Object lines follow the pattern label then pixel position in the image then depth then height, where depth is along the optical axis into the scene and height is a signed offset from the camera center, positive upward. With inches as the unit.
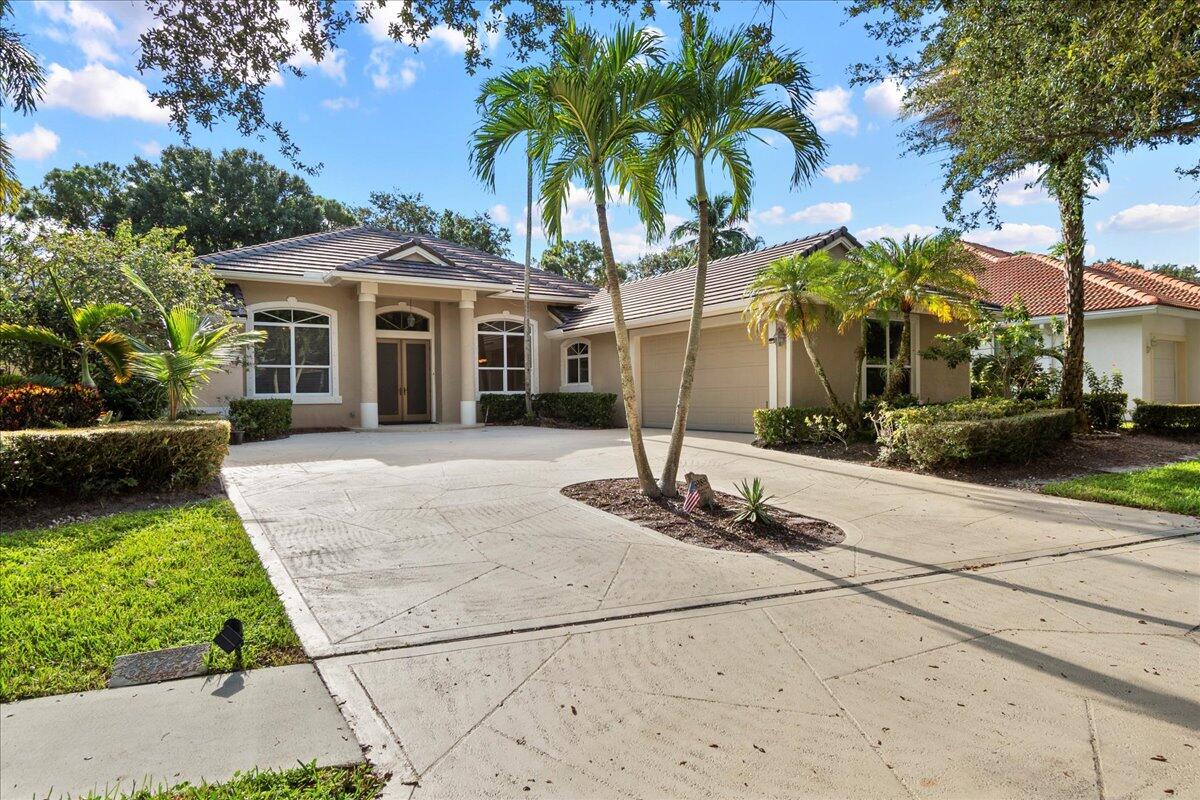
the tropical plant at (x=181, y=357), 306.7 +16.6
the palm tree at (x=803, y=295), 465.4 +72.4
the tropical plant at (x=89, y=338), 318.0 +27.1
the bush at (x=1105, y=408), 575.8 -15.4
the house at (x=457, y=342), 587.5 +52.2
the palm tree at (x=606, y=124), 256.8 +116.5
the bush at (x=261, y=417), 512.4 -22.3
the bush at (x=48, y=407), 291.3 -8.1
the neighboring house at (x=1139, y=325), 717.9 +78.5
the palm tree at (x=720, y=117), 256.5 +118.5
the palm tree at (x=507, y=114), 268.1 +122.6
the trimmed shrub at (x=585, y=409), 665.0 -19.1
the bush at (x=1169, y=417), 571.2 -23.6
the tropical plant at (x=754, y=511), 246.7 -47.4
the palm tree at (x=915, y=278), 439.5 +80.6
